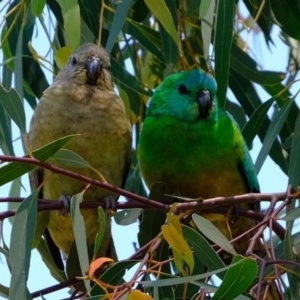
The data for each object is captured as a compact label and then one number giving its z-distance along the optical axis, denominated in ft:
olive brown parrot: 19.98
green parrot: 19.62
